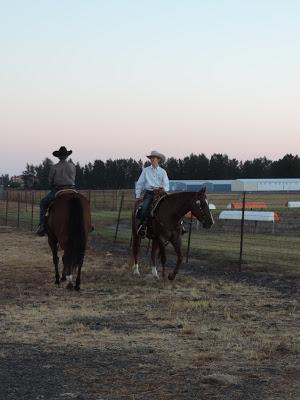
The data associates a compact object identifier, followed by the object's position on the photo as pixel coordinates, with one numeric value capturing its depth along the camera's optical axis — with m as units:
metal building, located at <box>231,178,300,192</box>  110.06
